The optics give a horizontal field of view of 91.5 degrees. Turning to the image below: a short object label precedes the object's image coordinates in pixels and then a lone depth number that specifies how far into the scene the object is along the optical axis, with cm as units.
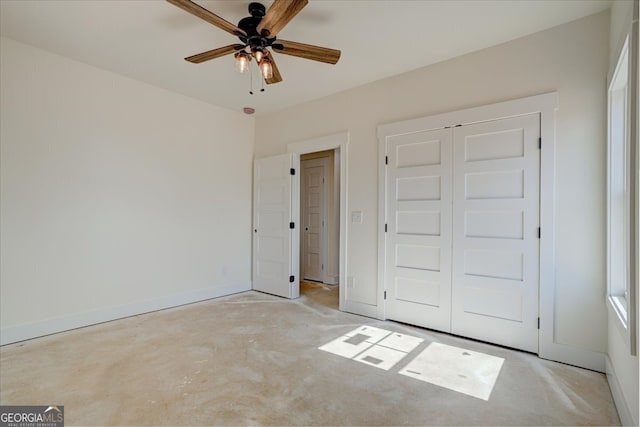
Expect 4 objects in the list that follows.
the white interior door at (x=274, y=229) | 447
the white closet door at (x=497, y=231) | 266
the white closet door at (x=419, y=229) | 312
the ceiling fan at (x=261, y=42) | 197
